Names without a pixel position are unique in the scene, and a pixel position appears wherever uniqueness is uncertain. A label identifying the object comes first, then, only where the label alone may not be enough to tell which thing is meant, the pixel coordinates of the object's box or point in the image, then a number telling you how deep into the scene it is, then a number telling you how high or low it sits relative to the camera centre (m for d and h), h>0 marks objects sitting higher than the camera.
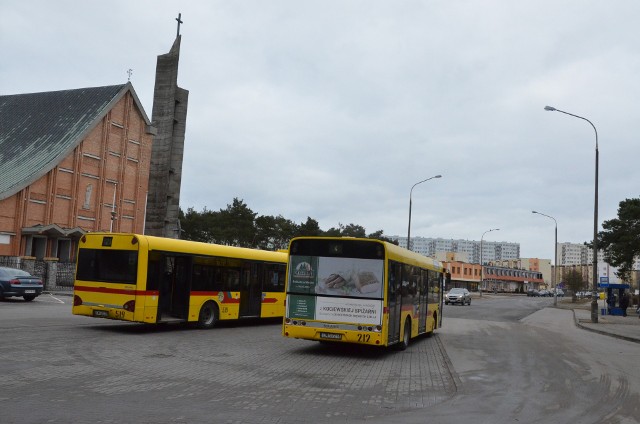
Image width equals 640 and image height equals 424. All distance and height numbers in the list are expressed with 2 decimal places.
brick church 39.62 +7.84
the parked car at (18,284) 25.20 -1.18
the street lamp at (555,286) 60.78 +0.08
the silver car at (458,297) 53.47 -1.39
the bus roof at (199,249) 15.72 +0.54
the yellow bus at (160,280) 15.39 -0.43
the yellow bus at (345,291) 13.26 -0.37
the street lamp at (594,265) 31.33 +1.25
